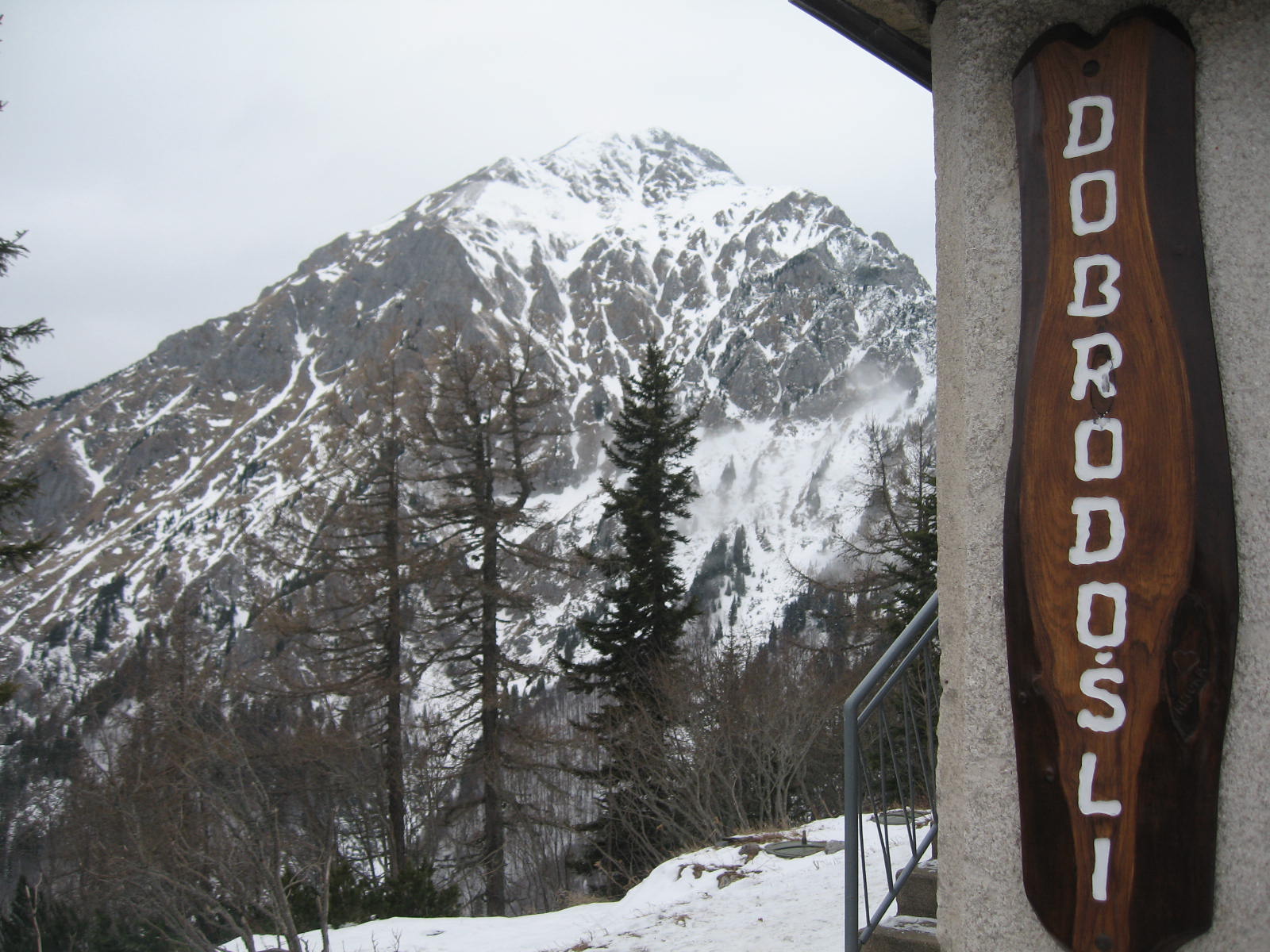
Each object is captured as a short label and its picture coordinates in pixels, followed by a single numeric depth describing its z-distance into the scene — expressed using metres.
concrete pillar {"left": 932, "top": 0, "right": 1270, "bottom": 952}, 1.94
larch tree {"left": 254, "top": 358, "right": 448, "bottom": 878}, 17.75
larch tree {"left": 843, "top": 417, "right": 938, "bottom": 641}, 15.98
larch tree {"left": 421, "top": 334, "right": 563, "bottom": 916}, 17.09
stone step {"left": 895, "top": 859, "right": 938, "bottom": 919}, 3.86
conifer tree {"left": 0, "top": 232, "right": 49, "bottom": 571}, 10.46
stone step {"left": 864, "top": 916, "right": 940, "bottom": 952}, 3.20
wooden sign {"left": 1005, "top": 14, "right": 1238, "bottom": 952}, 1.94
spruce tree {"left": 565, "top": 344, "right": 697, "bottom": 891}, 15.90
